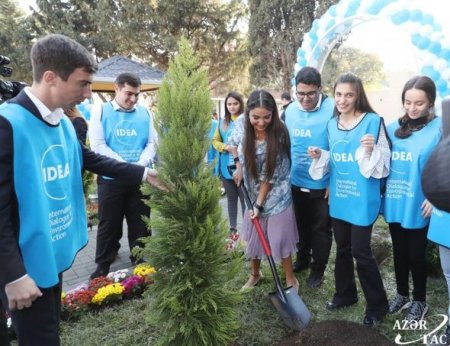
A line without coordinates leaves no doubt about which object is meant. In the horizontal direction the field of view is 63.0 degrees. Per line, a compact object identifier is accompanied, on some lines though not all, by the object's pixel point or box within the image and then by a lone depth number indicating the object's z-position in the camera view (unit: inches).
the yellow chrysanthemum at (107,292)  125.5
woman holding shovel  118.3
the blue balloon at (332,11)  270.8
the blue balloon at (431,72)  194.2
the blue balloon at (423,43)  199.8
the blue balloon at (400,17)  211.6
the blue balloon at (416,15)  207.4
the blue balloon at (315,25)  292.0
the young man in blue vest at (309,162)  127.7
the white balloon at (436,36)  198.4
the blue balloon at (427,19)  204.7
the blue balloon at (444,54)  195.5
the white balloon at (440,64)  194.5
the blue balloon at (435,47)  197.5
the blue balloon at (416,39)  203.9
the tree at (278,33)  758.5
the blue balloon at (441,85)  192.9
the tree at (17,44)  836.6
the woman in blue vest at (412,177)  100.0
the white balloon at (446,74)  191.0
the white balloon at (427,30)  201.6
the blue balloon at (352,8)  247.6
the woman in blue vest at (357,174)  102.7
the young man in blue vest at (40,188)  59.7
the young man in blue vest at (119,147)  144.7
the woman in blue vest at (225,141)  199.7
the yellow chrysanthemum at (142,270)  140.8
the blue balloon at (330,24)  271.6
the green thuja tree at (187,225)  83.0
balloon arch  195.9
